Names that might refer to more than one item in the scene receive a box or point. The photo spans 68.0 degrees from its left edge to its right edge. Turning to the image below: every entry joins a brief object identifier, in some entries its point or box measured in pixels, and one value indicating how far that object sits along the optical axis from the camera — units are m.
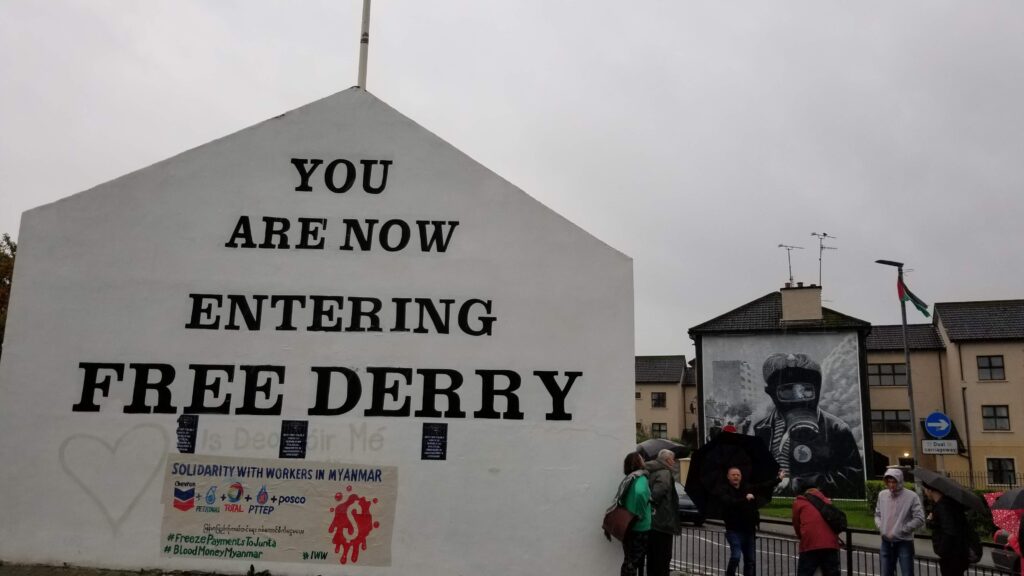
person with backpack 8.44
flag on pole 22.89
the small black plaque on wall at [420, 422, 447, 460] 9.81
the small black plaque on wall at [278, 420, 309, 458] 9.78
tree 26.56
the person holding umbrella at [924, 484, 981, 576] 8.45
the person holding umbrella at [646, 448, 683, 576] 8.70
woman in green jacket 8.59
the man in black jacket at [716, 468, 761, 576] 9.11
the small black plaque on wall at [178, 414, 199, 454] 9.76
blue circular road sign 19.95
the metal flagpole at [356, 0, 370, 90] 11.28
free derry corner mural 9.63
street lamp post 22.00
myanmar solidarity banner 9.60
